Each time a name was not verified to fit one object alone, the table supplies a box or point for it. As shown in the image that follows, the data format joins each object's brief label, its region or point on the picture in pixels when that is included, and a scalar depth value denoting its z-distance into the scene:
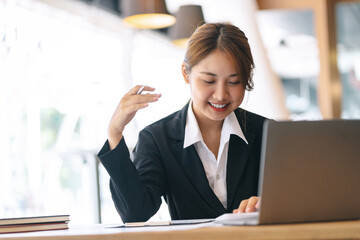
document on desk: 1.90
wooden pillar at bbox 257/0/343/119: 7.23
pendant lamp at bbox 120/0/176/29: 4.36
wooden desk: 1.61
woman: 2.21
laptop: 1.69
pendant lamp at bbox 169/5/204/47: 5.02
